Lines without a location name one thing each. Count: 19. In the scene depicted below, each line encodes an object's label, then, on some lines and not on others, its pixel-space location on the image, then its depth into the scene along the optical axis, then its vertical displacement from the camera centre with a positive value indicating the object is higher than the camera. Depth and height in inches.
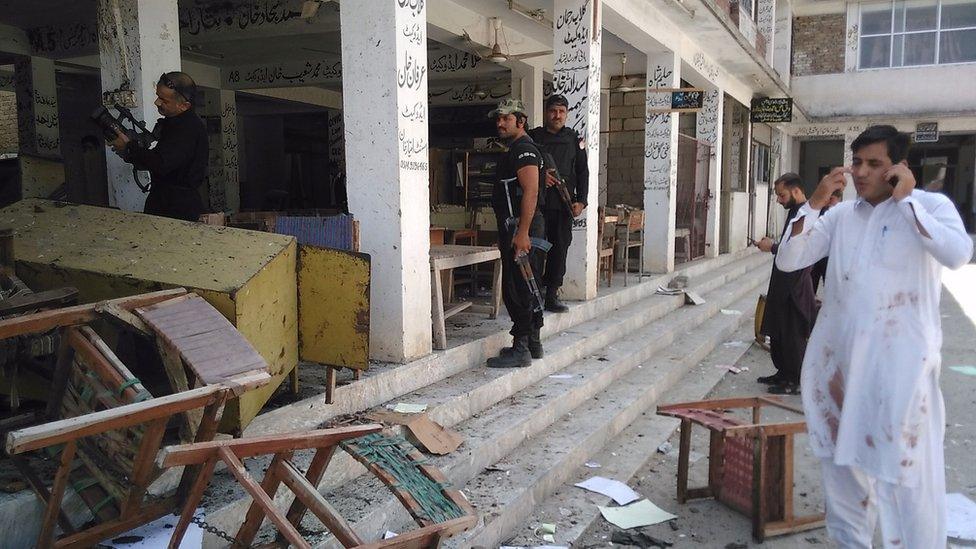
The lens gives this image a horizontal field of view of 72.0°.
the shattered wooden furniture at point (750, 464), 128.4 -53.3
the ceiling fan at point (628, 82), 441.7 +80.8
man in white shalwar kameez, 94.2 -22.7
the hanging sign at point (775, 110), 598.9 +79.8
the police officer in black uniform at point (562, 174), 225.9 +8.5
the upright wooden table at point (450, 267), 181.0 -20.2
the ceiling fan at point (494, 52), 327.6 +75.4
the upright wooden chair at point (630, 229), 334.0 -14.8
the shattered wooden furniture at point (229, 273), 104.9 -11.2
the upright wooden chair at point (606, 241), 315.3 -20.0
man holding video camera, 146.4 +11.1
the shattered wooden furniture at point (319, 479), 75.1 -35.9
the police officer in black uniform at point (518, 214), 177.8 -3.4
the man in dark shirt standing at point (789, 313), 218.4 -37.9
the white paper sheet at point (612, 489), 147.0 -64.3
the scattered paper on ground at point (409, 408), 146.4 -45.2
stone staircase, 120.1 -52.8
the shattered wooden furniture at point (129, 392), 80.3 -22.9
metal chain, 83.7 -42.3
